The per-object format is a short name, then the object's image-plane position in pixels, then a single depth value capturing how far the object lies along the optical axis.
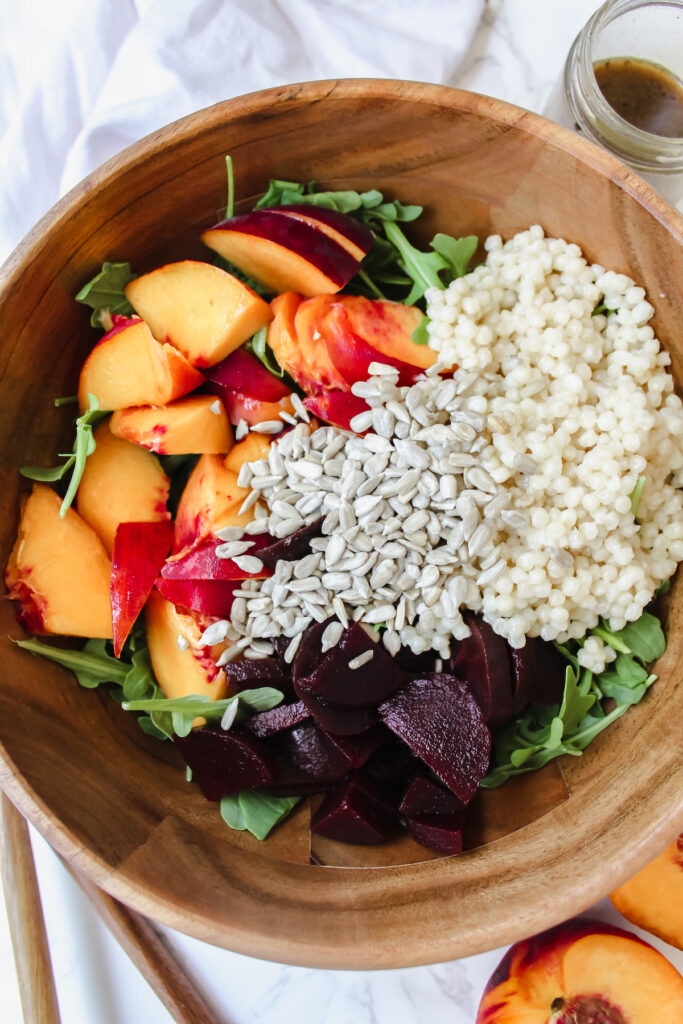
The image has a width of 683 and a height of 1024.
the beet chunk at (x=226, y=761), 0.58
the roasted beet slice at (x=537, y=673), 0.59
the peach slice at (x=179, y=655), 0.60
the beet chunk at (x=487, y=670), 0.58
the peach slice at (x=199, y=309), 0.60
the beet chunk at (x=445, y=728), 0.58
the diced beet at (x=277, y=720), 0.59
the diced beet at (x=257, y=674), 0.59
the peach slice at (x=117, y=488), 0.61
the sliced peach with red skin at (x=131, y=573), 0.59
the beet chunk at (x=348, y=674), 0.58
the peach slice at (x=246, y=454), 0.61
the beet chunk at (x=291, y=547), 0.60
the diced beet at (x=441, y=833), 0.58
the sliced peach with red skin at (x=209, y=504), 0.60
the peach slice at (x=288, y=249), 0.60
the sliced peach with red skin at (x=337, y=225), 0.60
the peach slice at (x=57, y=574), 0.59
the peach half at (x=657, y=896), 0.62
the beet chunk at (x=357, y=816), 0.58
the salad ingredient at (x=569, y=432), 0.58
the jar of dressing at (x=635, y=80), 0.65
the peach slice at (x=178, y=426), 0.60
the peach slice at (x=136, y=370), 0.60
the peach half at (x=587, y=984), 0.61
